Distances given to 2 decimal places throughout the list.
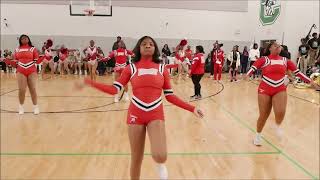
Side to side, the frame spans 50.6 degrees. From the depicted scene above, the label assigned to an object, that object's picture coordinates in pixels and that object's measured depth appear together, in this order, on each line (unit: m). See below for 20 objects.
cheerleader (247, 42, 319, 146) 6.71
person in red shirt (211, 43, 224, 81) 18.52
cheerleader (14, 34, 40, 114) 9.14
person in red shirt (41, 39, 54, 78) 19.16
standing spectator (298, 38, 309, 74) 17.53
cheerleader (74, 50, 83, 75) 20.80
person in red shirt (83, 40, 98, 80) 14.64
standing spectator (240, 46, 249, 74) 20.86
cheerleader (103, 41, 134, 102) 11.71
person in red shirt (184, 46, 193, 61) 19.48
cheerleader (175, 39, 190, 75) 19.67
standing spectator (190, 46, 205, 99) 12.22
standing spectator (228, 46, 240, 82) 18.95
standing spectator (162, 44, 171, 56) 21.50
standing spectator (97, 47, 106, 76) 20.84
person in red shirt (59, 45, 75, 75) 20.36
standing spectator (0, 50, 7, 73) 20.61
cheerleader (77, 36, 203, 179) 4.19
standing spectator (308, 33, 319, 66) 17.22
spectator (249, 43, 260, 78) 19.06
